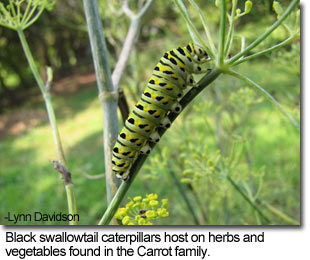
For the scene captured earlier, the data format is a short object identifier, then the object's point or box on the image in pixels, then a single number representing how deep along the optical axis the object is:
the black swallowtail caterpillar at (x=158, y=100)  0.10
